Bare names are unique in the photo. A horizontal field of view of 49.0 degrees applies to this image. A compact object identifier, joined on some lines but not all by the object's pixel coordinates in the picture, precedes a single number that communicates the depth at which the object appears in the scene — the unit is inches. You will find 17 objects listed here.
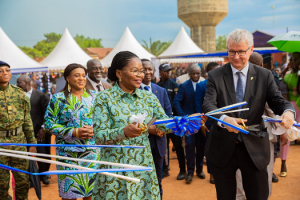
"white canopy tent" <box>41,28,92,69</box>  700.0
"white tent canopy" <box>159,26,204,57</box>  909.8
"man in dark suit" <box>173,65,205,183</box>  269.2
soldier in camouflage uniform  180.7
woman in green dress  113.7
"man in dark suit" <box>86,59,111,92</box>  239.3
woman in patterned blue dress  166.1
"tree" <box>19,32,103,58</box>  3641.7
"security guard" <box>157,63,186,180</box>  292.0
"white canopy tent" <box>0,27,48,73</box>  556.5
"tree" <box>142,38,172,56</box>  2992.1
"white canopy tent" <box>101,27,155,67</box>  762.8
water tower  2541.8
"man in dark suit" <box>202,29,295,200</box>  123.8
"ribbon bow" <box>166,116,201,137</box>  105.9
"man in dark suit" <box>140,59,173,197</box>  189.2
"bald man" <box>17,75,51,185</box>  272.2
